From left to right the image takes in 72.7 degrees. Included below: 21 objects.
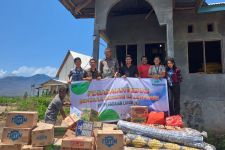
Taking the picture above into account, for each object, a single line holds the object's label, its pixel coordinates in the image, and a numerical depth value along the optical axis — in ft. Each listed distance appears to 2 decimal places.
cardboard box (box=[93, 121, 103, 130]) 13.10
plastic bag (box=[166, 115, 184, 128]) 13.72
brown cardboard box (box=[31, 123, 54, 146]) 11.02
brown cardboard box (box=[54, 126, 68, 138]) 13.12
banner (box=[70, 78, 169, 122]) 15.02
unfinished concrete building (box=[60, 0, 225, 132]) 20.08
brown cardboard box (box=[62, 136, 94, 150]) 10.31
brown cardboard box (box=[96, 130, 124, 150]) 10.52
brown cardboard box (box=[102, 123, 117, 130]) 12.44
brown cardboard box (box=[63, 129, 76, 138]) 12.08
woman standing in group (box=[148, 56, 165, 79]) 15.39
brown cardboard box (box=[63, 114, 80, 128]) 12.72
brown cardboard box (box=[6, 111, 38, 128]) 11.70
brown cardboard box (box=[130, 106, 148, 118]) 14.11
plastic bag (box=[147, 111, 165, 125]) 13.86
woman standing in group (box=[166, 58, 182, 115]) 15.21
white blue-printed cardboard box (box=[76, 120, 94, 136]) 11.72
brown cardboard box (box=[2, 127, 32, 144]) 11.28
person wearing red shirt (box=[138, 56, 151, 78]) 15.99
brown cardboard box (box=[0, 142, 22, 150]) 10.81
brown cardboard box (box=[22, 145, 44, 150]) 10.66
